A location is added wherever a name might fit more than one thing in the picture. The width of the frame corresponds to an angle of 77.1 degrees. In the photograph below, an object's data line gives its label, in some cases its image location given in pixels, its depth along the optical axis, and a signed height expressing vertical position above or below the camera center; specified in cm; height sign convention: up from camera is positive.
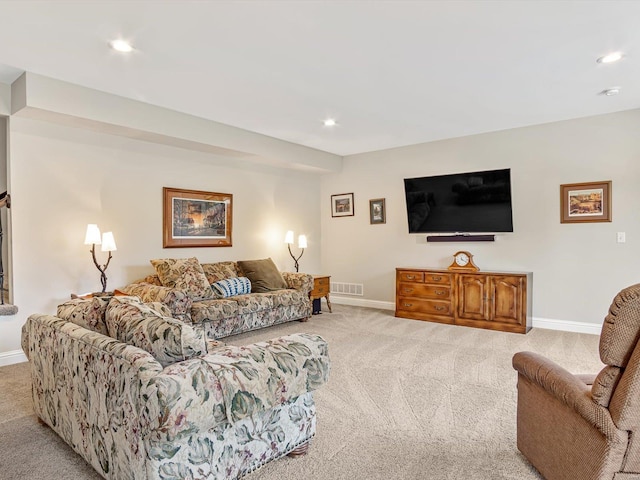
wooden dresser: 483 -81
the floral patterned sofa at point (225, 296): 427 -67
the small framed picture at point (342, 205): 693 +57
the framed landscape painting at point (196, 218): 504 +28
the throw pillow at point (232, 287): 497 -61
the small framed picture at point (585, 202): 467 +38
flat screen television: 525 +46
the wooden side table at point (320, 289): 588 -77
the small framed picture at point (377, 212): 652 +41
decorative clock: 540 -37
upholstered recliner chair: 146 -69
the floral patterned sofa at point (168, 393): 156 -66
